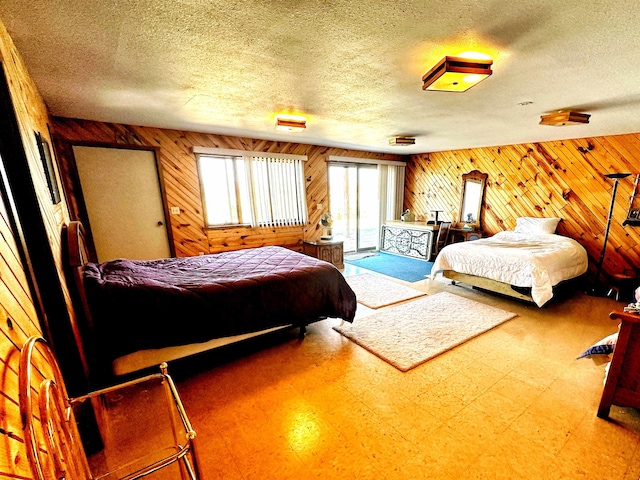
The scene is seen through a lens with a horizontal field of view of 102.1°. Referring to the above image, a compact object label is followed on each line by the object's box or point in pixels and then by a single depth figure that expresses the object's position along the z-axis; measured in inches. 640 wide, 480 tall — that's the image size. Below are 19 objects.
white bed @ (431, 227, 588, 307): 121.3
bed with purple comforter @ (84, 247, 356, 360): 70.6
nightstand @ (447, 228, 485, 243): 203.3
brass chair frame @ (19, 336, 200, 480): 22.8
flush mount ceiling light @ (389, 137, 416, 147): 155.5
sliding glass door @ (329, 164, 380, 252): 223.3
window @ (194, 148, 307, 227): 161.0
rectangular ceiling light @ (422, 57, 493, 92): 60.0
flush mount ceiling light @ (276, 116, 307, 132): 113.5
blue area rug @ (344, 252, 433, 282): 180.1
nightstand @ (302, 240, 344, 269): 182.2
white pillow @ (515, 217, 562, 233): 167.0
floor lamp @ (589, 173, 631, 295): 144.4
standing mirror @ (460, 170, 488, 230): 204.5
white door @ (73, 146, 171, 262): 128.0
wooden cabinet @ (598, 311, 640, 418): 61.2
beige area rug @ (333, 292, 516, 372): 93.9
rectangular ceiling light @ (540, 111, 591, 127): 100.5
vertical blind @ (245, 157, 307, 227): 175.2
